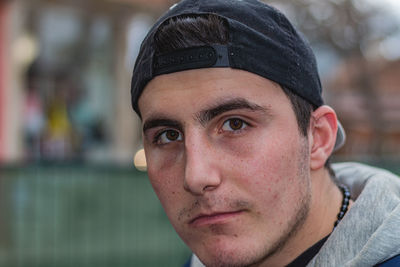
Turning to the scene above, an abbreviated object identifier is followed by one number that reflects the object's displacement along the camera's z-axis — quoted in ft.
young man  1.90
